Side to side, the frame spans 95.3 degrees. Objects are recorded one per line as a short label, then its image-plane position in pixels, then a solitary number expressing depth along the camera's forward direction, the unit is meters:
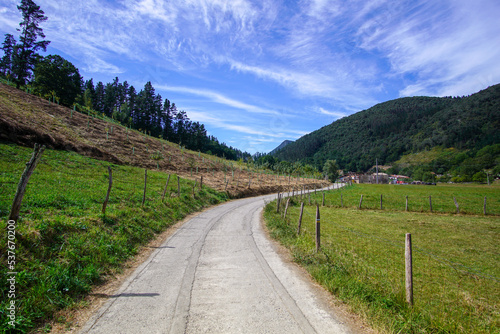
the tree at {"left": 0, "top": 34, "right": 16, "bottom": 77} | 56.50
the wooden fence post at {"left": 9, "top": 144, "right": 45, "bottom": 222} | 5.68
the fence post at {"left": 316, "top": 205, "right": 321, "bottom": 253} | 7.93
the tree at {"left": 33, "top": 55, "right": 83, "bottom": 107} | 48.66
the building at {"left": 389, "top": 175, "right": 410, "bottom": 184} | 103.31
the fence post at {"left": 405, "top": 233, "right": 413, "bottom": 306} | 4.83
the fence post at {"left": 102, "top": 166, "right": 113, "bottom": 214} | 9.41
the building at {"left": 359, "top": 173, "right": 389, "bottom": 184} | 104.59
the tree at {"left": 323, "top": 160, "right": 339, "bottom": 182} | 103.12
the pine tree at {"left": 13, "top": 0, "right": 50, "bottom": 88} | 37.56
